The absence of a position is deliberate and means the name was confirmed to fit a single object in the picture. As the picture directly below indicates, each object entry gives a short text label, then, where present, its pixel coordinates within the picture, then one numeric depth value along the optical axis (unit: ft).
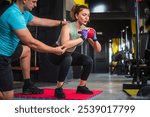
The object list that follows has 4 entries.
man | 4.86
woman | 7.36
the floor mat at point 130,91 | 8.69
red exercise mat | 7.33
